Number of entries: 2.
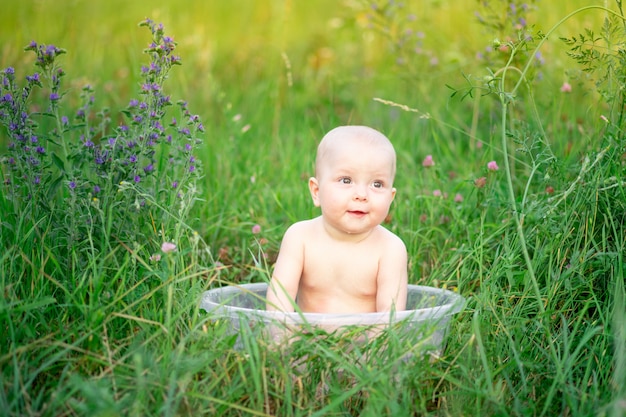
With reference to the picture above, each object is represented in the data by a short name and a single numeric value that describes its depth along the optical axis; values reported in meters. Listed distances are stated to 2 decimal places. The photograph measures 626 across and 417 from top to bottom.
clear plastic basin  2.21
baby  2.54
